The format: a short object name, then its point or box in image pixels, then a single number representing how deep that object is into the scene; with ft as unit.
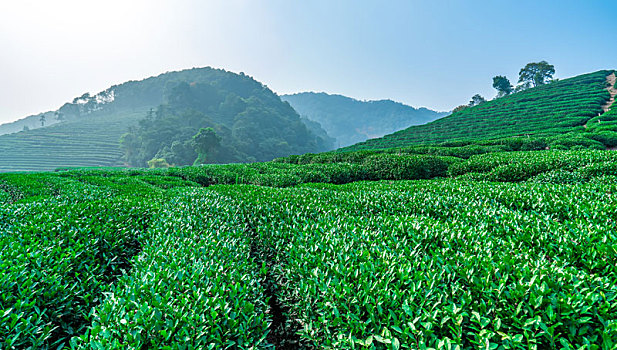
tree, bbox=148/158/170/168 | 234.38
